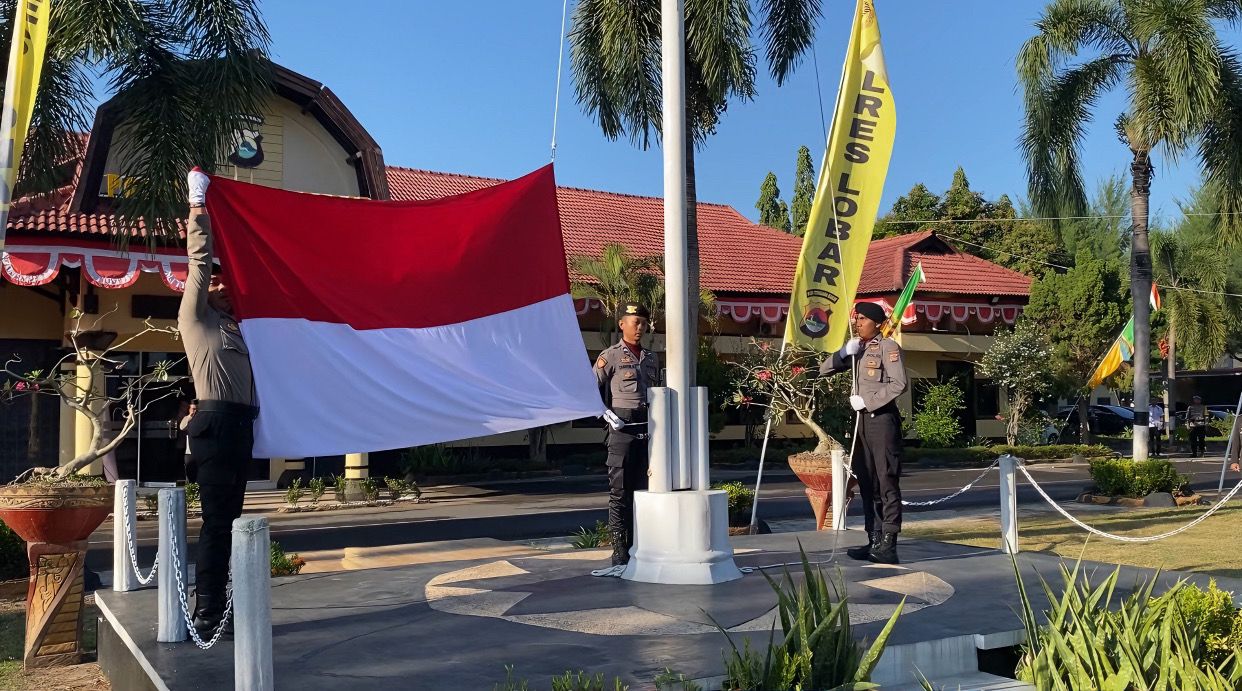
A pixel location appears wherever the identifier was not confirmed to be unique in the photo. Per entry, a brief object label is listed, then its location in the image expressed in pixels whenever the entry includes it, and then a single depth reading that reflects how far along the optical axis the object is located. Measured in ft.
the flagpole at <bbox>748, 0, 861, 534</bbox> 26.65
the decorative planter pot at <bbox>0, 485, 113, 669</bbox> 21.88
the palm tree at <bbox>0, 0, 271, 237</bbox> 33.35
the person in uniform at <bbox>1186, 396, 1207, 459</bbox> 104.73
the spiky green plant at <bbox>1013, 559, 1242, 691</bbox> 13.66
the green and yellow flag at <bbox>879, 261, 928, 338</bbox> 62.76
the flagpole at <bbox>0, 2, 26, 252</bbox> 19.84
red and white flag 17.25
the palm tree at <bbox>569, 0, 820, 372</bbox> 43.93
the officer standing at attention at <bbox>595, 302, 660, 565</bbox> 24.97
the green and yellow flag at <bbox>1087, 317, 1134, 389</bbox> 87.04
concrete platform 15.66
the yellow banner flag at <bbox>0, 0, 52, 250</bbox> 19.89
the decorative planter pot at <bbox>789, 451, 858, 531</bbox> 36.47
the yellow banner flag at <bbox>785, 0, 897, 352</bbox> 26.63
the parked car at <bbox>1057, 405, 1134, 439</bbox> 155.63
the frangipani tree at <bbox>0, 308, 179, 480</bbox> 24.50
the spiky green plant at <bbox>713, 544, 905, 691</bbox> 13.34
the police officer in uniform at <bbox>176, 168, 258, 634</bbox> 17.65
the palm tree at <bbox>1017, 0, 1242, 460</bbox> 52.70
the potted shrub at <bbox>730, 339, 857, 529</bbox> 36.55
